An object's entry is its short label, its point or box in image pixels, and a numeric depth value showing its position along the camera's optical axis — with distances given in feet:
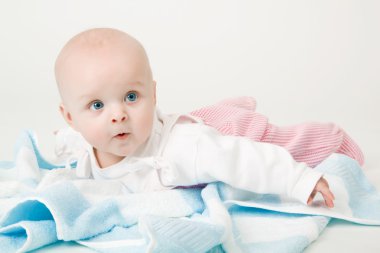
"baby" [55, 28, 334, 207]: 3.66
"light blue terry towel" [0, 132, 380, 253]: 3.30
